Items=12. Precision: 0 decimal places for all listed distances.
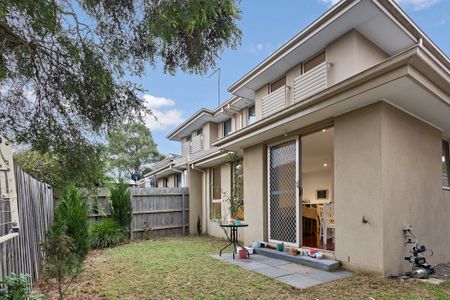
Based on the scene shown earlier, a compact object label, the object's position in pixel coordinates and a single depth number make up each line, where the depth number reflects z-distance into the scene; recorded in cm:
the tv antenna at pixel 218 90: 1631
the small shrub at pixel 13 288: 296
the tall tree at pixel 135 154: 2964
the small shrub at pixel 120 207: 1130
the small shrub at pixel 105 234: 1005
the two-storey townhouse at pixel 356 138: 526
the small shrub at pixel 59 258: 420
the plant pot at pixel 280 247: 733
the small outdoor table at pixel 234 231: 731
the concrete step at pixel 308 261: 579
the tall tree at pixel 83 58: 421
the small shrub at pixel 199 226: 1299
